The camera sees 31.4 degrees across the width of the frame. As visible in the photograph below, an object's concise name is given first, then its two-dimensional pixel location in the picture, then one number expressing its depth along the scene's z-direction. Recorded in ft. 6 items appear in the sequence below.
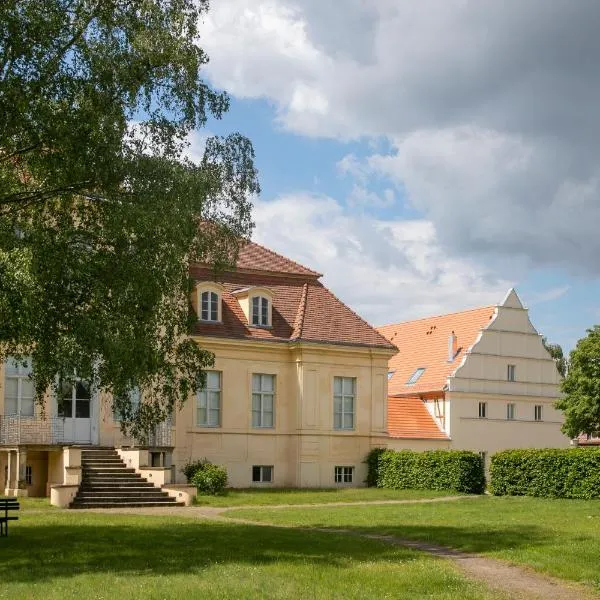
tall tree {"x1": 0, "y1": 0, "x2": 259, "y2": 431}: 56.54
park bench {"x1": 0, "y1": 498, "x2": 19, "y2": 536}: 60.64
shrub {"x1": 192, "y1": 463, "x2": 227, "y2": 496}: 101.55
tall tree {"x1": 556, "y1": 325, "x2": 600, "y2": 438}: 150.30
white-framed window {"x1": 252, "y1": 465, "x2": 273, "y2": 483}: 116.26
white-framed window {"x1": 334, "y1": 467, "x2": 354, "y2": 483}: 119.55
